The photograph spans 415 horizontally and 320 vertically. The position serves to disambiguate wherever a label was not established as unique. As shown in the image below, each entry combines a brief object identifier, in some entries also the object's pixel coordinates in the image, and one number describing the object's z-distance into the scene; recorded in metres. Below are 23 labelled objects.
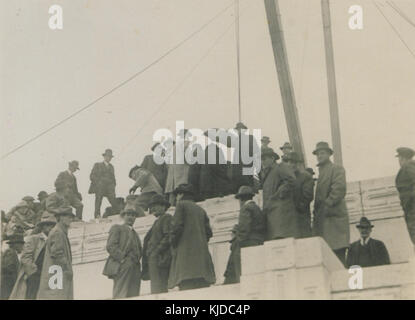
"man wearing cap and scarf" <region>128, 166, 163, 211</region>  13.61
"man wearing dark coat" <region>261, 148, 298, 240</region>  10.20
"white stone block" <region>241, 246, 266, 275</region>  9.45
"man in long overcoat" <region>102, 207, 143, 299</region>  10.90
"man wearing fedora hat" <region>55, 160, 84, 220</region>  15.01
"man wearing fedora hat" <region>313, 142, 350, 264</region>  10.59
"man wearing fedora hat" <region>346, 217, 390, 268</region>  10.51
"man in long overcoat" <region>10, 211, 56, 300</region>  11.42
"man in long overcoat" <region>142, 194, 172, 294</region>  10.52
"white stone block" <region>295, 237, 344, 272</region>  9.16
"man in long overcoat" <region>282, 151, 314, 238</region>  10.48
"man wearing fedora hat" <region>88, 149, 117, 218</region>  15.46
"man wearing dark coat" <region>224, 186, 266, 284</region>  10.21
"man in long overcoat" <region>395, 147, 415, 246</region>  10.41
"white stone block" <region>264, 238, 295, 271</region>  9.29
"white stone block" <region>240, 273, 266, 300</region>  9.34
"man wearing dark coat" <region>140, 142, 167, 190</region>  14.10
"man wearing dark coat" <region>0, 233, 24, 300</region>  11.75
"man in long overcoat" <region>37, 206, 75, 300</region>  11.07
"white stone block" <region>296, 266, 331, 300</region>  9.07
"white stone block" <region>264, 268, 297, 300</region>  9.19
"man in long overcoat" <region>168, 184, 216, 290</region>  10.15
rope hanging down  16.72
